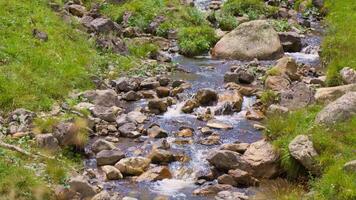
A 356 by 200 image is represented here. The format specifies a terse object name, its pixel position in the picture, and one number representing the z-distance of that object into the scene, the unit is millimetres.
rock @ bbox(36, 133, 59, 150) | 14234
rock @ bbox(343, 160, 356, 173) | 12258
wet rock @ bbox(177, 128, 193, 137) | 16281
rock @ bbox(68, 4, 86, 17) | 27684
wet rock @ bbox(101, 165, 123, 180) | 13633
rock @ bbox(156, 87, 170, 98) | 19734
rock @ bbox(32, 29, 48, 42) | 21703
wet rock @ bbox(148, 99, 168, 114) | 18156
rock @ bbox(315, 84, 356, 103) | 16828
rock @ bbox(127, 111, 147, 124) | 17250
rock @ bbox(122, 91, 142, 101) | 19359
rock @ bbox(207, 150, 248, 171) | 13820
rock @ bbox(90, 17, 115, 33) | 25125
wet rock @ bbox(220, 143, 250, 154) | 14875
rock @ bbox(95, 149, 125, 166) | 14305
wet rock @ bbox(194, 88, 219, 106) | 18797
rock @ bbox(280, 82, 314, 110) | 17395
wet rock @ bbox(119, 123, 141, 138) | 16250
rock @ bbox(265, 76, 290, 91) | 19969
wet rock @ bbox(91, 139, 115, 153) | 15000
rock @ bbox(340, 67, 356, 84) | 18406
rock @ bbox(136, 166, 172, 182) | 13664
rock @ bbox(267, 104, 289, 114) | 16619
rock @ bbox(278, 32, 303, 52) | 25562
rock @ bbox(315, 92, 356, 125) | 14492
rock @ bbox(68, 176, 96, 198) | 12469
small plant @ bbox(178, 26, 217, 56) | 25312
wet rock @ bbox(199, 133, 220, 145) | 15719
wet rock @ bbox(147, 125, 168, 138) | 16234
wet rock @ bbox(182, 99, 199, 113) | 18219
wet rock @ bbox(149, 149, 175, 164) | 14555
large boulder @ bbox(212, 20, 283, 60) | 24375
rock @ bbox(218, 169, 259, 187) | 13359
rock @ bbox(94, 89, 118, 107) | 18203
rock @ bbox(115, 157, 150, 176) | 13922
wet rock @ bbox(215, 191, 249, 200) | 12625
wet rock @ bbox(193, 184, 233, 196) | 12992
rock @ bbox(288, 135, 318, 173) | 13250
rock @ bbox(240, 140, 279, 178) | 13867
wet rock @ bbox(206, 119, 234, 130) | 16852
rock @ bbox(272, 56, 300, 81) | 21078
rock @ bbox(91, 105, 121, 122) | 17078
